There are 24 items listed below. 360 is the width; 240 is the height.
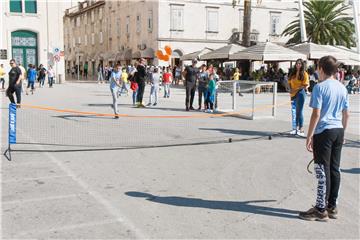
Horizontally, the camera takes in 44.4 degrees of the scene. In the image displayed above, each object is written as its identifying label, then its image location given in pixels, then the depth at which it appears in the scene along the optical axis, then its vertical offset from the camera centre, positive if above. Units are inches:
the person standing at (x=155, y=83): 706.8 -20.6
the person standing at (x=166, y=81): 880.0 -21.9
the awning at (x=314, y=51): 1020.4 +50.2
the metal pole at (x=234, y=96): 602.4 -34.7
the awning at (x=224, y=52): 1120.2 +48.8
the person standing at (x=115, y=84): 525.8 -17.4
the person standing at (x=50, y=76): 1278.1 -21.0
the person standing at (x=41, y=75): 1260.9 -18.2
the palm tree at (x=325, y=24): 1546.5 +169.1
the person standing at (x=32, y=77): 953.5 -18.8
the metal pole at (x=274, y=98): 553.3 -33.0
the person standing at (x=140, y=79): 650.8 -13.5
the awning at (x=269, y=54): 979.3 +40.5
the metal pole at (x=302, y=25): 1240.8 +132.7
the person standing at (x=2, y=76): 1066.2 -20.7
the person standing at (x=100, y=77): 1544.7 -26.9
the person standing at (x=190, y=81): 645.9 -15.2
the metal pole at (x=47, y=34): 1554.4 +121.9
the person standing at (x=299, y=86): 413.1 -13.2
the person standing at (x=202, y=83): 647.8 -17.9
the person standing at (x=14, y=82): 608.7 -19.0
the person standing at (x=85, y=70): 2233.3 -6.6
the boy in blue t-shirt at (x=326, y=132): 190.2 -25.6
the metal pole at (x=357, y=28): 1260.2 +127.9
